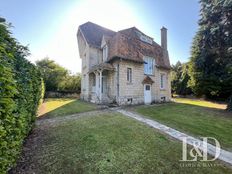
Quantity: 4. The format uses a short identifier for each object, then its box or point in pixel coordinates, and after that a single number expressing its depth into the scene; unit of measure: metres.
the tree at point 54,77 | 22.28
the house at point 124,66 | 11.02
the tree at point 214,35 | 9.69
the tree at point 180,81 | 24.55
